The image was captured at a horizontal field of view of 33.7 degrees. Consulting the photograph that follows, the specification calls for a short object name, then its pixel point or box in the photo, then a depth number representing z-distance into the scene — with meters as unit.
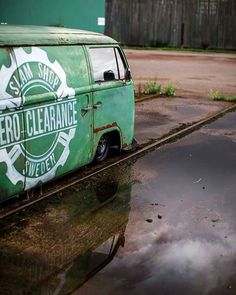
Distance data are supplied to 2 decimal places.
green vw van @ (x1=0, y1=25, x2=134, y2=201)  4.24
